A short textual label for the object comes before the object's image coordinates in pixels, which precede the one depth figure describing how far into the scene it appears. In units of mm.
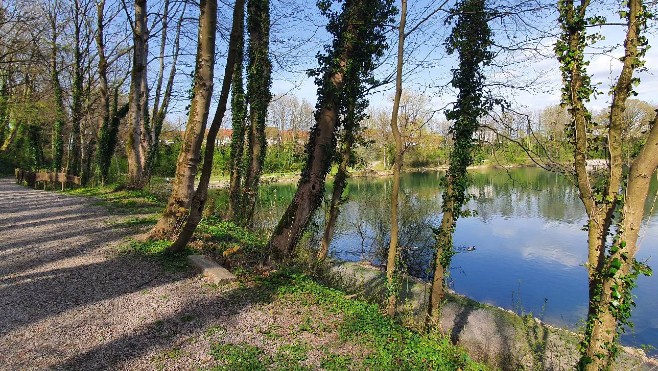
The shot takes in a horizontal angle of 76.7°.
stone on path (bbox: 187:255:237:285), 5809
